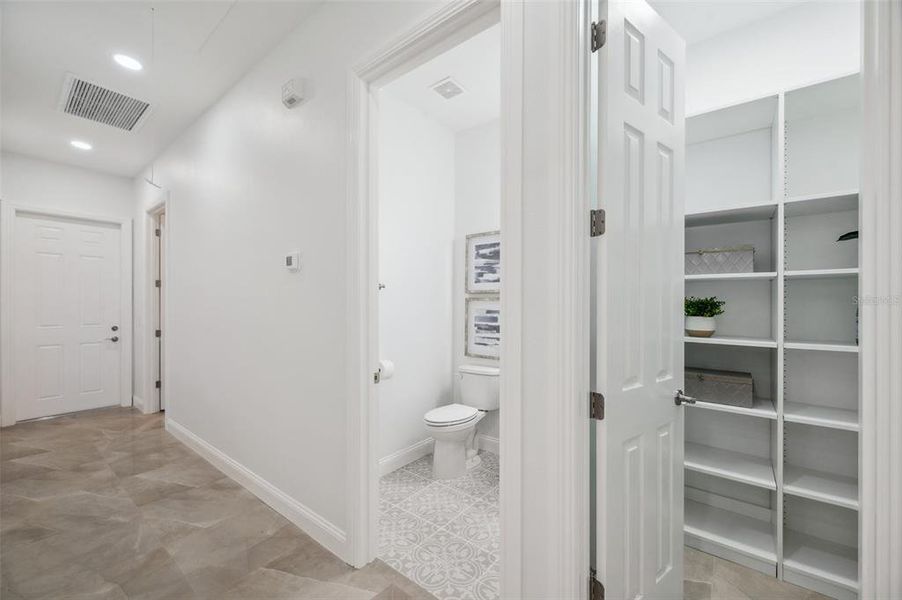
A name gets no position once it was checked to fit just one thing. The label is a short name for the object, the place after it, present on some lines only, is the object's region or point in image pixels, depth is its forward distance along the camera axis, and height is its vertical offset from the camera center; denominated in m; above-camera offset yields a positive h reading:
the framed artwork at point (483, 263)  3.23 +0.29
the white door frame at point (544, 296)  1.18 +0.01
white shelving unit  1.78 -0.19
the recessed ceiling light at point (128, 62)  2.50 +1.49
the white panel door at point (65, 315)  4.12 -0.19
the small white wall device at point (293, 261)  2.21 +0.21
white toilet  2.75 -0.85
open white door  1.23 -0.02
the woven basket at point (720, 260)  2.02 +0.20
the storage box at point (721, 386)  1.96 -0.44
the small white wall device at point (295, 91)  2.17 +1.12
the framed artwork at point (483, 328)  3.22 -0.24
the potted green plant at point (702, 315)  2.06 -0.09
